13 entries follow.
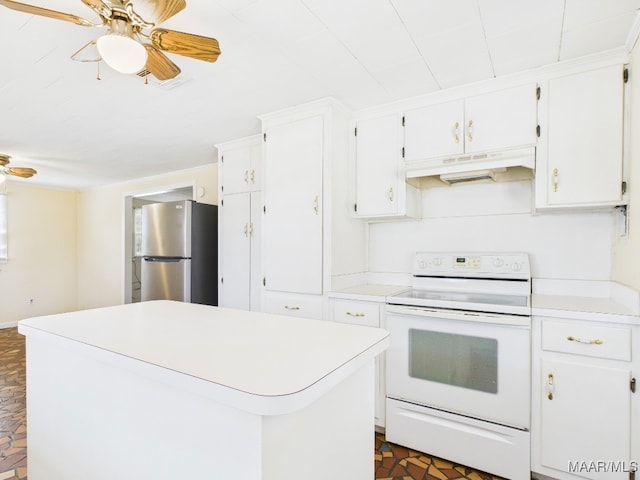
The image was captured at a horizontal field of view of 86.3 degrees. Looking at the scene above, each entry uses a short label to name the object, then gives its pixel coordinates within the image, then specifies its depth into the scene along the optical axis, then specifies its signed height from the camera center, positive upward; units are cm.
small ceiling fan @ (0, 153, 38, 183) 363 +73
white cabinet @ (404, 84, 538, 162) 204 +73
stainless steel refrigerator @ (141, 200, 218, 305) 331 -15
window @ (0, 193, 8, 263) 512 +13
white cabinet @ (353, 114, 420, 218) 245 +48
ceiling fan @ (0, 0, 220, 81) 126 +82
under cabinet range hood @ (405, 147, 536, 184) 201 +46
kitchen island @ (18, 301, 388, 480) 77 -45
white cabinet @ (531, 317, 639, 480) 156 -77
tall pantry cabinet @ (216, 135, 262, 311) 318 +14
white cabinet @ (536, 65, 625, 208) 182 +54
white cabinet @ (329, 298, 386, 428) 218 -53
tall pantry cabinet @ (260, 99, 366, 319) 243 +20
